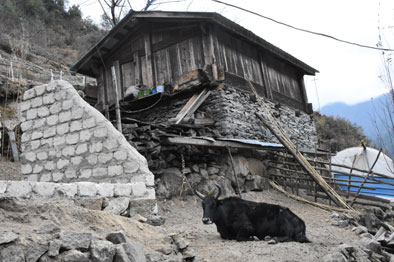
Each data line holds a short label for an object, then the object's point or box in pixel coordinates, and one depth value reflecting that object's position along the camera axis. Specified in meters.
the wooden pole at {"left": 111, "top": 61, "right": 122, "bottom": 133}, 6.78
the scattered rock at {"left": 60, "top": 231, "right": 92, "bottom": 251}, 2.45
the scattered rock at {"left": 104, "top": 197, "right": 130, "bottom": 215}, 3.92
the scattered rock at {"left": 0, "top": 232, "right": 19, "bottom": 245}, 2.16
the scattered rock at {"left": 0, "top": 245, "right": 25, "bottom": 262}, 2.11
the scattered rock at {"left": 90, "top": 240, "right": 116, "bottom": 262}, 2.50
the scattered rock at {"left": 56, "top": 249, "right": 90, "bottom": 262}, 2.35
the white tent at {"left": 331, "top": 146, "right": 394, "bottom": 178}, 12.66
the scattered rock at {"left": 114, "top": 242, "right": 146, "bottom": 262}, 2.58
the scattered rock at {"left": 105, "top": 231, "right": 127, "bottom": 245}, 2.85
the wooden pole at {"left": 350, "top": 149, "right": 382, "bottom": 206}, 8.42
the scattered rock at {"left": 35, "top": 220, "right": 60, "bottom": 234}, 2.53
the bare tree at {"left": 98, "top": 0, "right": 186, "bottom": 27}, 16.88
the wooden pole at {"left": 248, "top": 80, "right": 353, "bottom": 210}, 7.89
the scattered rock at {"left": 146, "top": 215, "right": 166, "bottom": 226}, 4.16
